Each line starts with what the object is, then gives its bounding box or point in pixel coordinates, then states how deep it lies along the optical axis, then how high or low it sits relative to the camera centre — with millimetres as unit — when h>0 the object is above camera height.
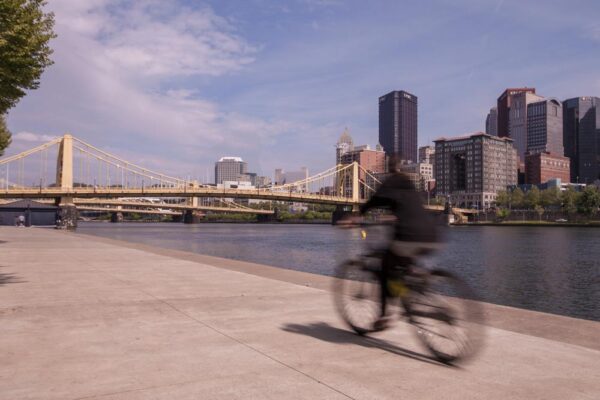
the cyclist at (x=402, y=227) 4691 -122
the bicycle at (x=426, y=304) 4320 -819
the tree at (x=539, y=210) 109838 +975
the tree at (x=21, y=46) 8617 +2951
